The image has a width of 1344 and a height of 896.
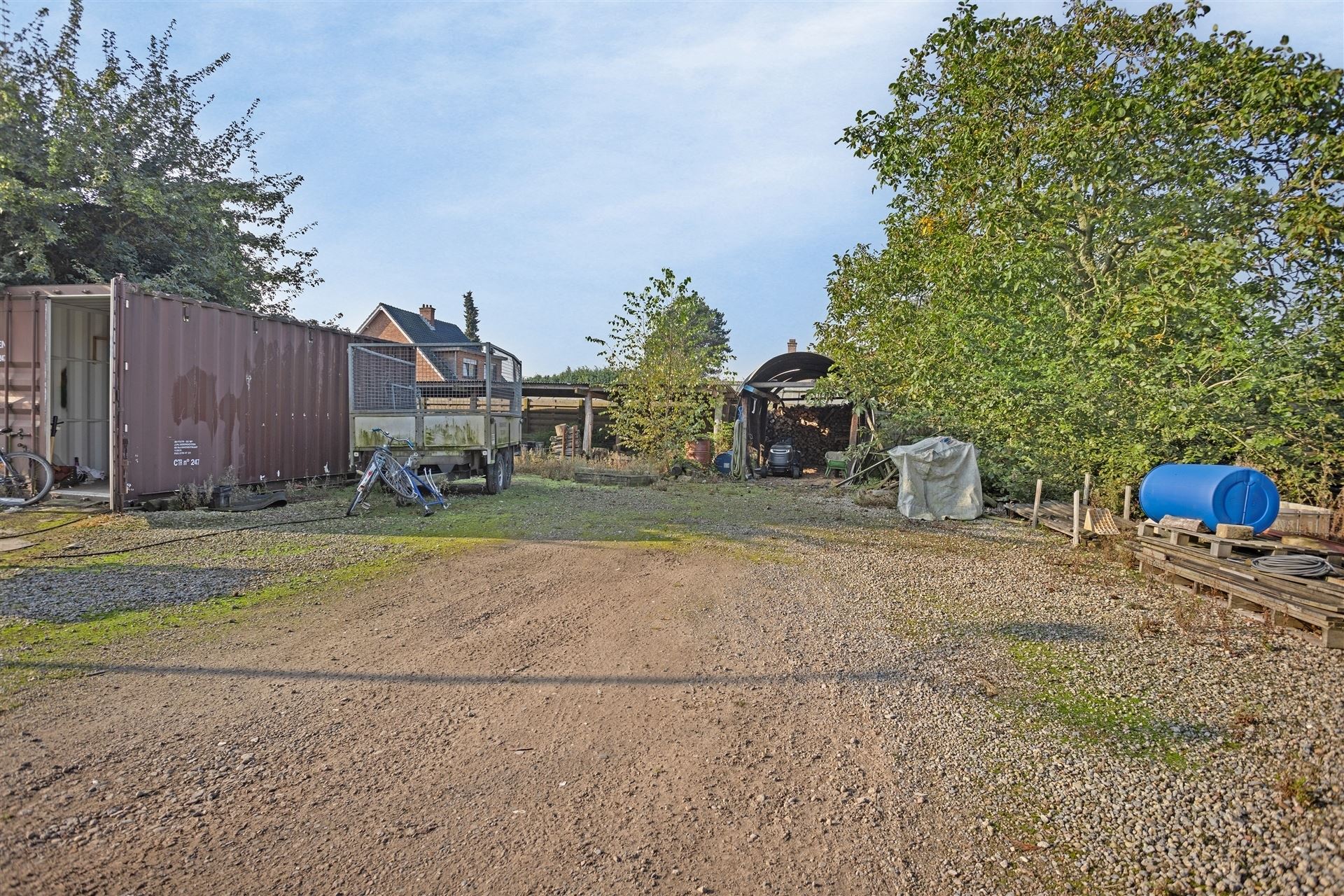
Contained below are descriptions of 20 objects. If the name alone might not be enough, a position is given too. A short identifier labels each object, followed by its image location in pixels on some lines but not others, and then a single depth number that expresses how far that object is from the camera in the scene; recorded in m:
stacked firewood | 22.66
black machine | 19.94
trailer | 10.85
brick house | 27.55
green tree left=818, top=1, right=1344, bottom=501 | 7.75
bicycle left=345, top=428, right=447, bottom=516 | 9.52
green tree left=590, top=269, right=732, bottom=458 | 17.34
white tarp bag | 11.85
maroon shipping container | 8.70
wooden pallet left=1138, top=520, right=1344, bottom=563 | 6.59
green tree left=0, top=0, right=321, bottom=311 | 11.32
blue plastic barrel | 7.06
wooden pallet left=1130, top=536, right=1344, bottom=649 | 5.09
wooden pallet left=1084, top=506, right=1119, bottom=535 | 9.12
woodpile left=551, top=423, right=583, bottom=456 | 20.84
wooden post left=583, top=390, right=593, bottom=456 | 20.80
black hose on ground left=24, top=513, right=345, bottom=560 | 6.53
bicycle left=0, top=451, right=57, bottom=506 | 9.01
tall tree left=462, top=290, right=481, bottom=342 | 48.78
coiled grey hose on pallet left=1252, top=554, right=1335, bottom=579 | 5.74
